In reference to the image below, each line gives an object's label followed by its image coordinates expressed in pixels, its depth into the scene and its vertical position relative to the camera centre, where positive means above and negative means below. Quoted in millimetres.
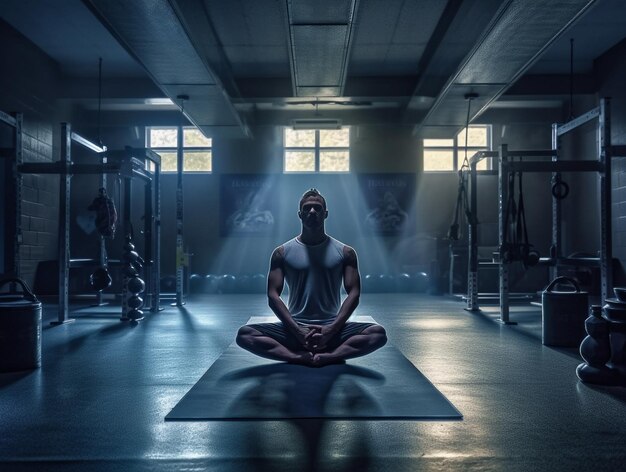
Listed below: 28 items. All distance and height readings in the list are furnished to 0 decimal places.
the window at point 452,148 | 10398 +1719
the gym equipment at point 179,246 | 6878 -75
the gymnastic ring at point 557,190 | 5441 +495
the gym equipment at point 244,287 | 9523 -787
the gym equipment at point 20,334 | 3193 -543
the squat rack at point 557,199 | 4523 +441
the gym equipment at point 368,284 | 9555 -736
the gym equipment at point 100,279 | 5598 -385
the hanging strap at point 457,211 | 6374 +343
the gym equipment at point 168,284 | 9344 -729
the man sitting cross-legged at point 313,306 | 3125 -376
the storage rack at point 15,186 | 4680 +467
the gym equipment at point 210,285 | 9523 -754
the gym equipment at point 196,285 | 9594 -760
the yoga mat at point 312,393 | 2252 -697
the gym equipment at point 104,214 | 5473 +256
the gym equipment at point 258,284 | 9539 -736
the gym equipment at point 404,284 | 9602 -739
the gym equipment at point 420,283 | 9641 -725
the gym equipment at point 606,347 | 2834 -545
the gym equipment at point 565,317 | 4070 -555
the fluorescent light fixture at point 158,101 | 8825 +2239
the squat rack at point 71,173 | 5223 +632
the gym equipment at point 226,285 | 9508 -753
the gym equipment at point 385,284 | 9578 -746
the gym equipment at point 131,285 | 5522 -452
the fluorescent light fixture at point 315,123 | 8609 +1804
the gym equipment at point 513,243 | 5223 -21
